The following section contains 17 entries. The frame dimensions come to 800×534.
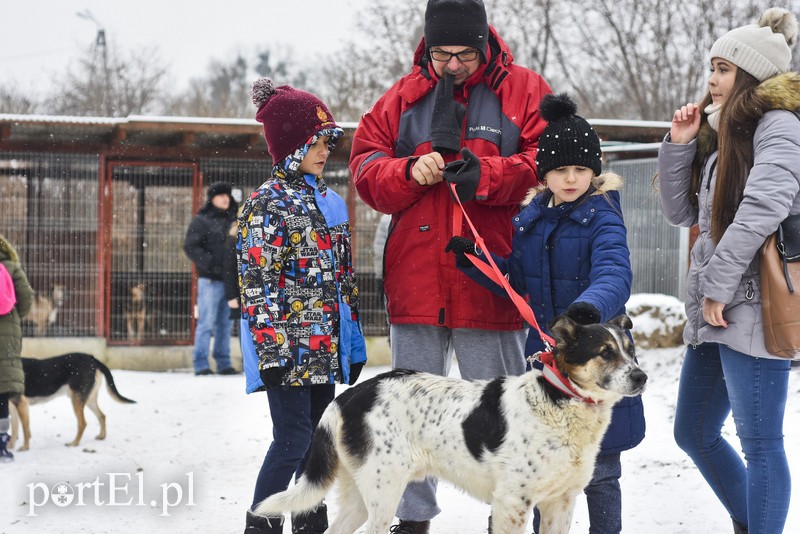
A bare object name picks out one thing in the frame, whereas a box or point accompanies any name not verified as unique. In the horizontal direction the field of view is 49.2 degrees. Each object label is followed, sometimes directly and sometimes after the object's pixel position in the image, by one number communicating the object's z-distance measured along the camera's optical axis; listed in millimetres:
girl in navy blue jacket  3439
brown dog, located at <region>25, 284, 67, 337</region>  11258
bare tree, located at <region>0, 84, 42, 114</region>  25984
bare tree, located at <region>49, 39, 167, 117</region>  28391
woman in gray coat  3186
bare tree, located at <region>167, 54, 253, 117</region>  28523
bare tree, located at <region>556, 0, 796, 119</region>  19500
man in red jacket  3699
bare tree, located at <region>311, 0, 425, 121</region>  21234
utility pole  28706
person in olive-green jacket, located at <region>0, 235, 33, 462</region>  6637
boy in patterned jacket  3764
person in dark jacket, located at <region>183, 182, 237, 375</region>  10555
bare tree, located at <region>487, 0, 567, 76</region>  22031
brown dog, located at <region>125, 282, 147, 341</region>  11445
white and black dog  3102
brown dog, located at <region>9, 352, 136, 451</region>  7172
